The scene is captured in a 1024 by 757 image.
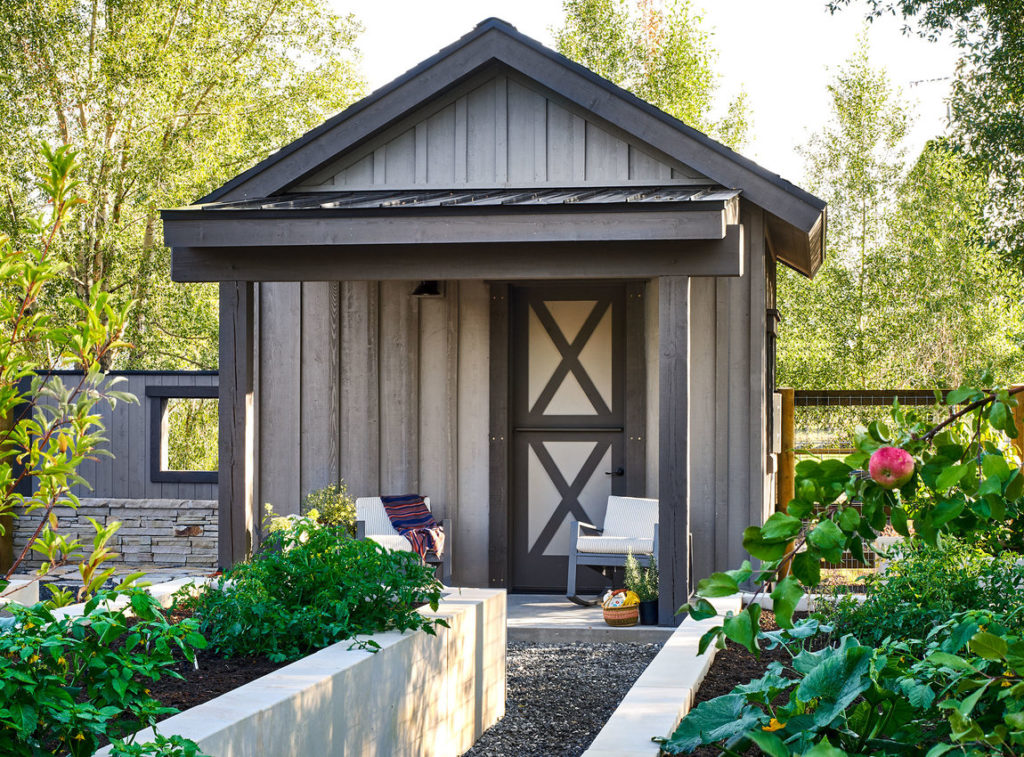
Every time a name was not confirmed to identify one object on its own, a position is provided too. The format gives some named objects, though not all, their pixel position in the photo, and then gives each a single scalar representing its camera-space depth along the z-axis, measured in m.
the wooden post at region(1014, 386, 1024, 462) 9.06
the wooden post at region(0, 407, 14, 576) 10.73
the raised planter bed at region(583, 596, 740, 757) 3.17
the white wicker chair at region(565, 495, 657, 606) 7.64
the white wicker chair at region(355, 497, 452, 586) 8.02
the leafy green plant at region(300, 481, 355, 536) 8.21
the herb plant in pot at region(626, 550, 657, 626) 7.12
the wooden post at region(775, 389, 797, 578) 9.72
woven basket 7.04
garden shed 7.09
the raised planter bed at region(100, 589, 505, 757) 3.27
